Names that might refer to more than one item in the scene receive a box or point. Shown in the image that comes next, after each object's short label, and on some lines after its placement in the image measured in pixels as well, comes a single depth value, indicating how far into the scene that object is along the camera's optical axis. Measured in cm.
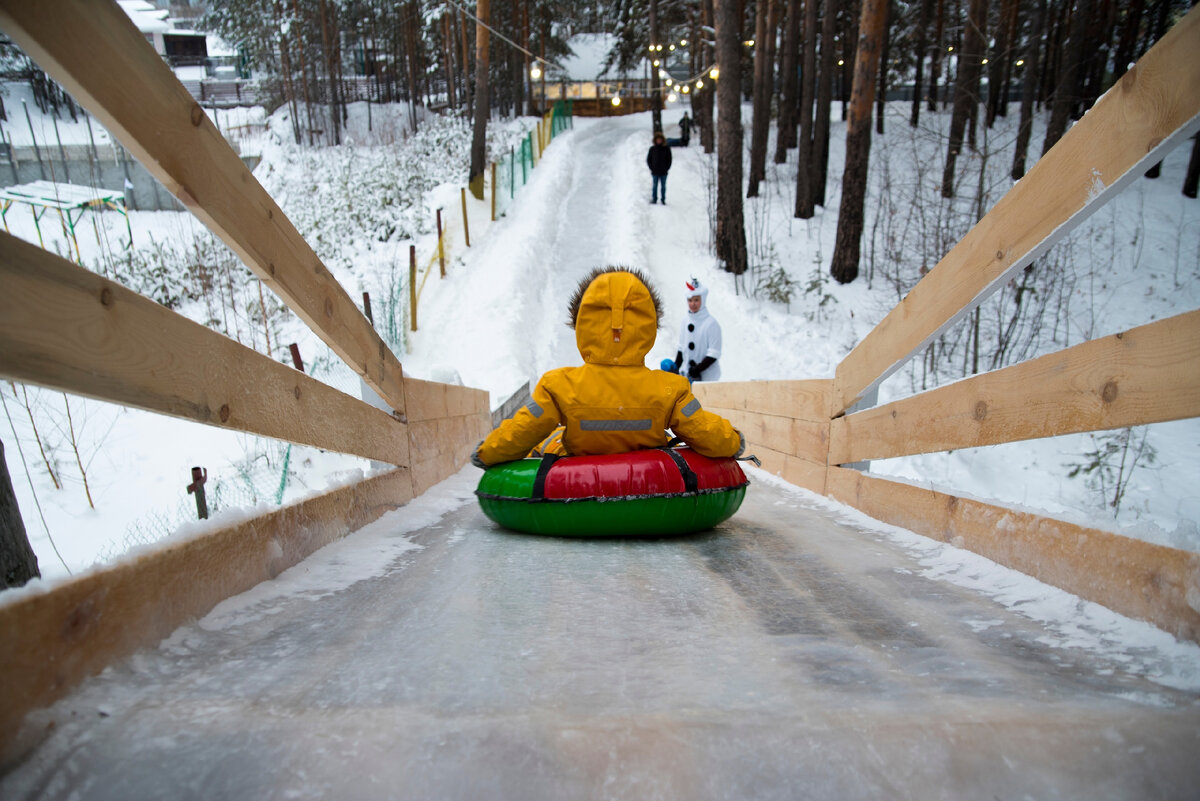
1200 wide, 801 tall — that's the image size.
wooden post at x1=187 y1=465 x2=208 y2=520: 400
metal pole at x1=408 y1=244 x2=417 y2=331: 1107
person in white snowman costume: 620
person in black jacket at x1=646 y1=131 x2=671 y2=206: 1577
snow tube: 259
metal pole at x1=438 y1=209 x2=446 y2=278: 1305
